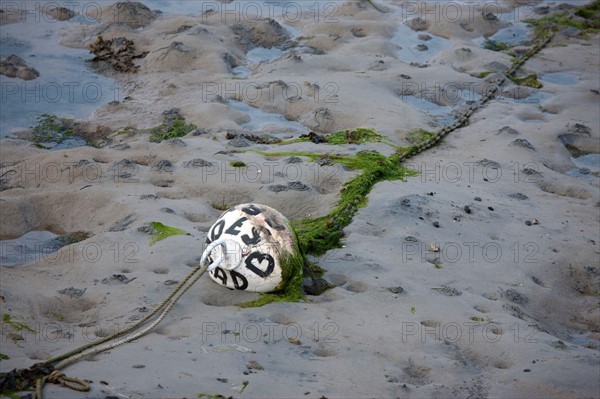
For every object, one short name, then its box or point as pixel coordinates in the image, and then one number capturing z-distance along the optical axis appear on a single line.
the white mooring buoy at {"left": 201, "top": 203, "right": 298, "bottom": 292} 8.78
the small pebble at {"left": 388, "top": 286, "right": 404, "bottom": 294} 9.43
